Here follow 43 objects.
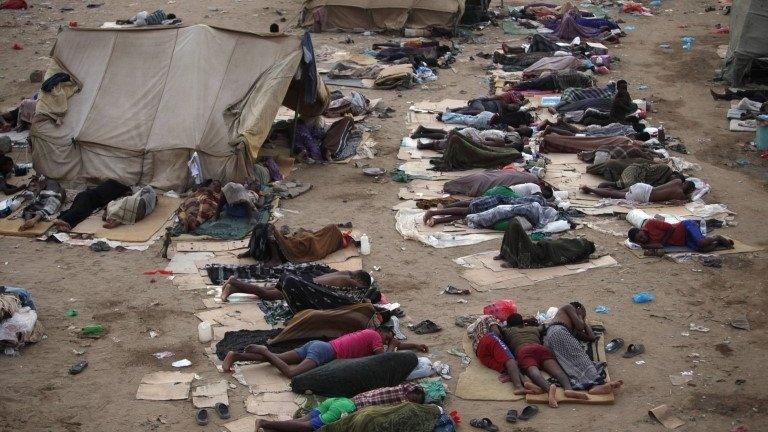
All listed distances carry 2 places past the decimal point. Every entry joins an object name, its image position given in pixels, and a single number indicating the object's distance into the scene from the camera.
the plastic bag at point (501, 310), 17.62
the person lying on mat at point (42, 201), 23.20
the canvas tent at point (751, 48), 34.12
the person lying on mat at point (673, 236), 21.17
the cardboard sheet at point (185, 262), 20.69
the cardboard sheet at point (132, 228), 22.39
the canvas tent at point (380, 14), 41.31
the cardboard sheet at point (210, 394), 15.38
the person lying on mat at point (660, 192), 24.02
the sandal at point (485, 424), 14.72
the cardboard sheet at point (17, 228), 22.70
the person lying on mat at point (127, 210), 22.97
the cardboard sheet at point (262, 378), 15.81
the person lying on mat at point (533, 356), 15.59
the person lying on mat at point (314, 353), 16.08
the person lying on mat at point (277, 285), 18.91
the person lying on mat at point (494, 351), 15.74
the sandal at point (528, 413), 15.02
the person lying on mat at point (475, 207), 23.12
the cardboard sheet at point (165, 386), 15.60
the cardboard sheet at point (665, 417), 14.69
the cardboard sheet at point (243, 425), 14.71
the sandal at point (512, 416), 14.92
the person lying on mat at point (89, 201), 23.05
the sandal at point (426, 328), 17.81
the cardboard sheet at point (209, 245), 21.69
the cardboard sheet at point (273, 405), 15.12
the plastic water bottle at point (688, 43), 40.22
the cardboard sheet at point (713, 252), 21.03
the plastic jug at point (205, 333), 17.44
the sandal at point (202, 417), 14.82
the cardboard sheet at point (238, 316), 18.03
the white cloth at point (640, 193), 24.00
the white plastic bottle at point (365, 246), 21.62
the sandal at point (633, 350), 16.86
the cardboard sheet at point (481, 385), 15.58
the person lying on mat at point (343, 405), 14.28
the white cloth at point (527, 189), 23.94
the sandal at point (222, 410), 15.02
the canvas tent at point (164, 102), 25.17
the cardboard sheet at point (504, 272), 19.91
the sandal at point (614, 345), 17.02
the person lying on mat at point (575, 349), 15.66
